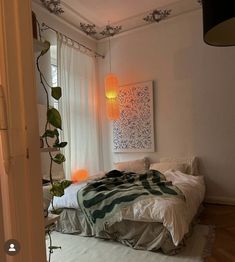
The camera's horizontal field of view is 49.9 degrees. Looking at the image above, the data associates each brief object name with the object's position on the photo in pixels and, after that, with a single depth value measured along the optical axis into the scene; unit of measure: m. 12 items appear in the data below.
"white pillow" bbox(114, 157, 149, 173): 4.18
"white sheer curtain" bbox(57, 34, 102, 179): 4.06
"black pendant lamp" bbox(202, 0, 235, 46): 0.84
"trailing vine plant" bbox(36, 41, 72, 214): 1.08
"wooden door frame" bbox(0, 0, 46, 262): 0.54
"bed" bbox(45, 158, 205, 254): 2.33
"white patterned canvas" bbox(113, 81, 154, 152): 4.46
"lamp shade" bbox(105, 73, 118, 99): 4.37
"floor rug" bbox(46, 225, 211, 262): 2.30
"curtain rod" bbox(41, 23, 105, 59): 3.75
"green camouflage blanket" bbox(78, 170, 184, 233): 2.61
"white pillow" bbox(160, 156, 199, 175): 3.92
